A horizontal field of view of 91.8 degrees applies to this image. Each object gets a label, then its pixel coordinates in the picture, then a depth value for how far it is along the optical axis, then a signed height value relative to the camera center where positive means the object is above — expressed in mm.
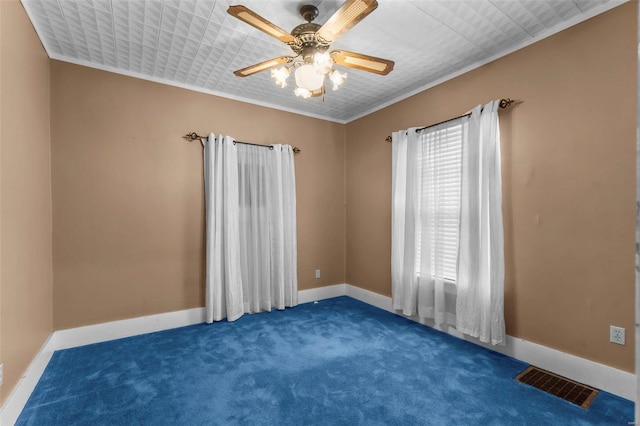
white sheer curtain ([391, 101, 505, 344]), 2729 -153
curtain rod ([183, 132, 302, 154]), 3504 +842
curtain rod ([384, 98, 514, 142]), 2707 +924
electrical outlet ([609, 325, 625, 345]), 2107 -861
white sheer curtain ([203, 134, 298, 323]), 3514 -220
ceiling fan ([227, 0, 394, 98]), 1682 +1059
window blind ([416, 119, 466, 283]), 3129 +171
